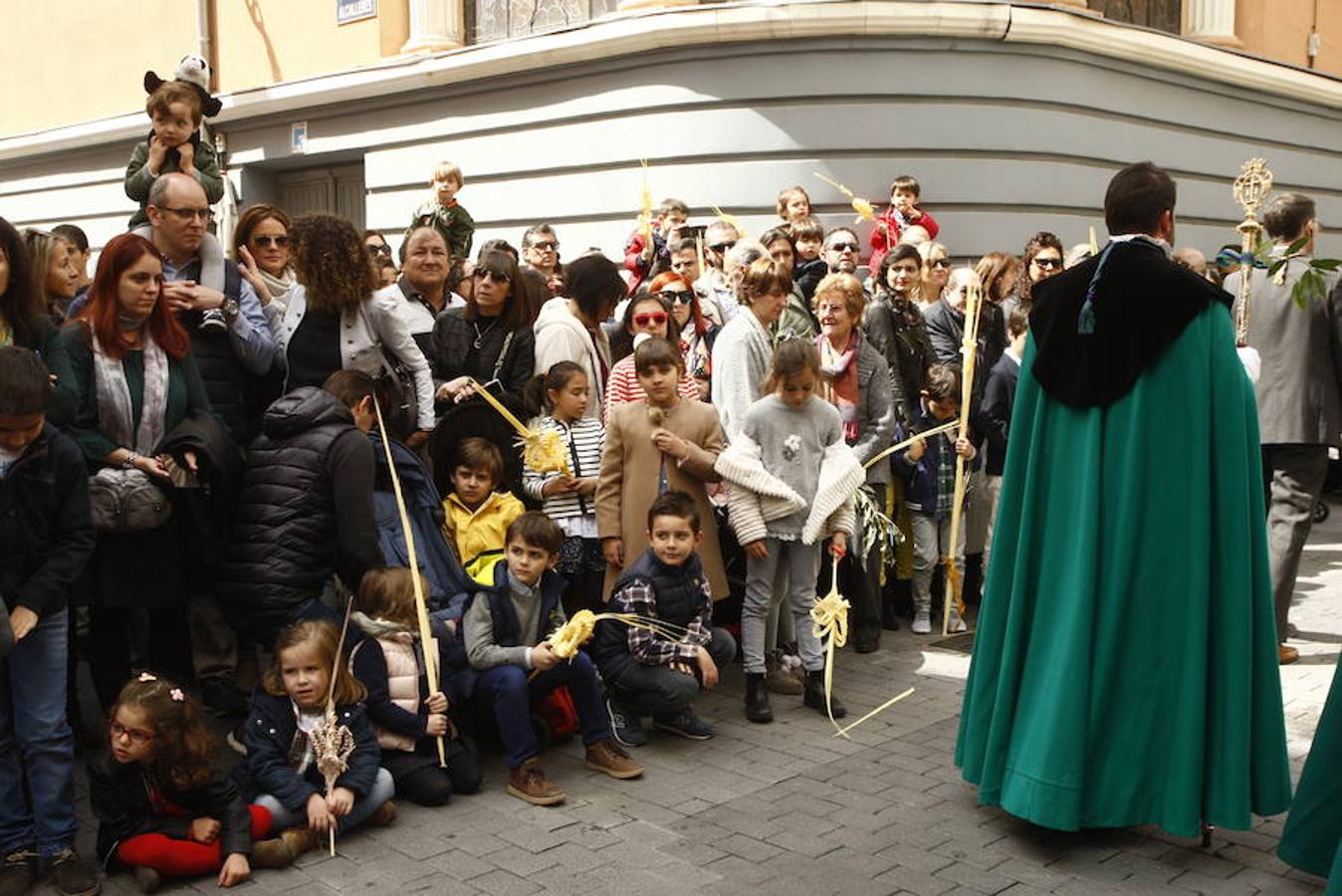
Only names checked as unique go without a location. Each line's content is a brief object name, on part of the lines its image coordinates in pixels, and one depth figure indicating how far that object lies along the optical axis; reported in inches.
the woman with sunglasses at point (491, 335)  275.9
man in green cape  179.8
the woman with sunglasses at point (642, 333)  272.7
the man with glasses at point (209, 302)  232.2
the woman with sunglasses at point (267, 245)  268.7
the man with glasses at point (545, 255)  359.6
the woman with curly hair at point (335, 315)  244.2
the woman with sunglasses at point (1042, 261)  354.0
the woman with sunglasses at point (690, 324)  307.4
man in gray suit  282.8
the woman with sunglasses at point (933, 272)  347.9
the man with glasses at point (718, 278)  329.7
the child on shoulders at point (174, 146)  282.5
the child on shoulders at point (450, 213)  428.7
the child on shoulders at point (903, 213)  438.3
